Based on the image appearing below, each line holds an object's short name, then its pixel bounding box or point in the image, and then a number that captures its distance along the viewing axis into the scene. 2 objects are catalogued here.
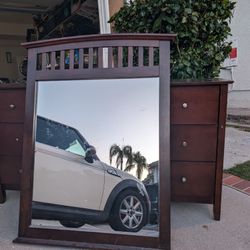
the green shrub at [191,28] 1.90
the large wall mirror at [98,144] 1.58
